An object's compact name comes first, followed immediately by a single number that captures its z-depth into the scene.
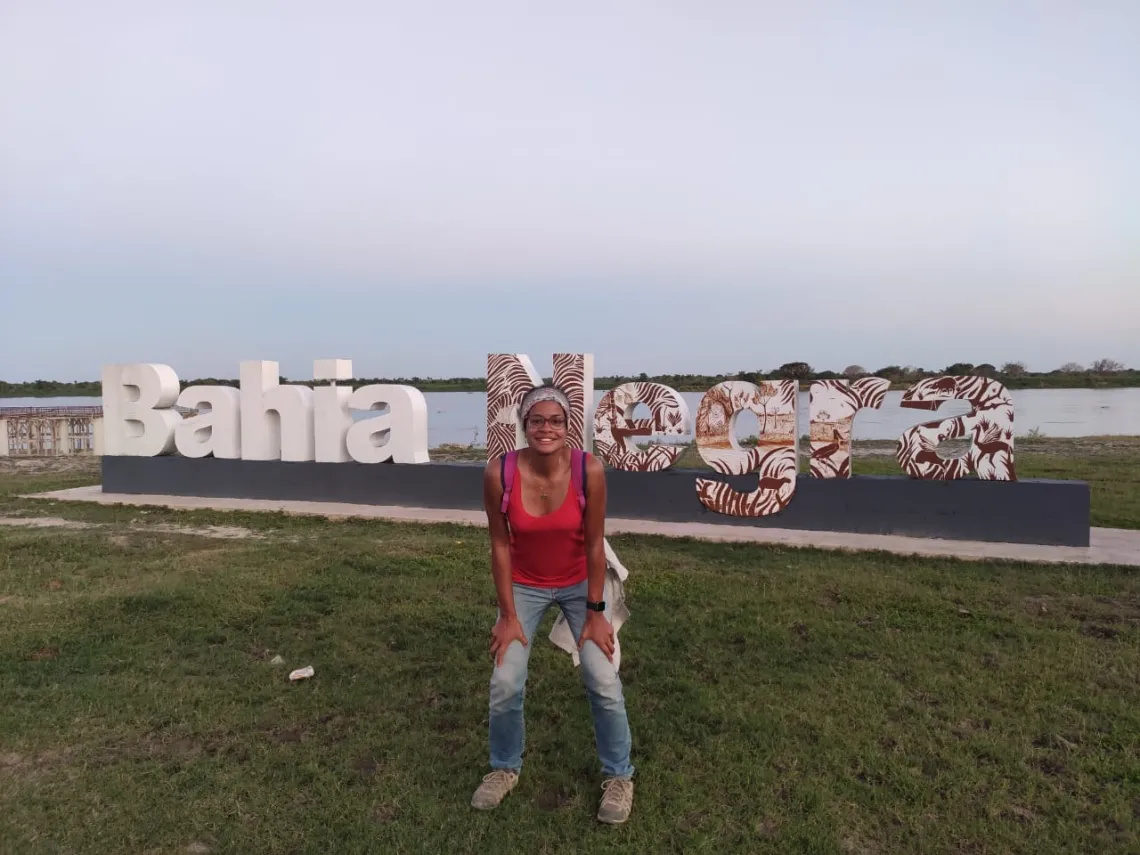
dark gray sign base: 8.30
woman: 3.17
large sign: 8.63
